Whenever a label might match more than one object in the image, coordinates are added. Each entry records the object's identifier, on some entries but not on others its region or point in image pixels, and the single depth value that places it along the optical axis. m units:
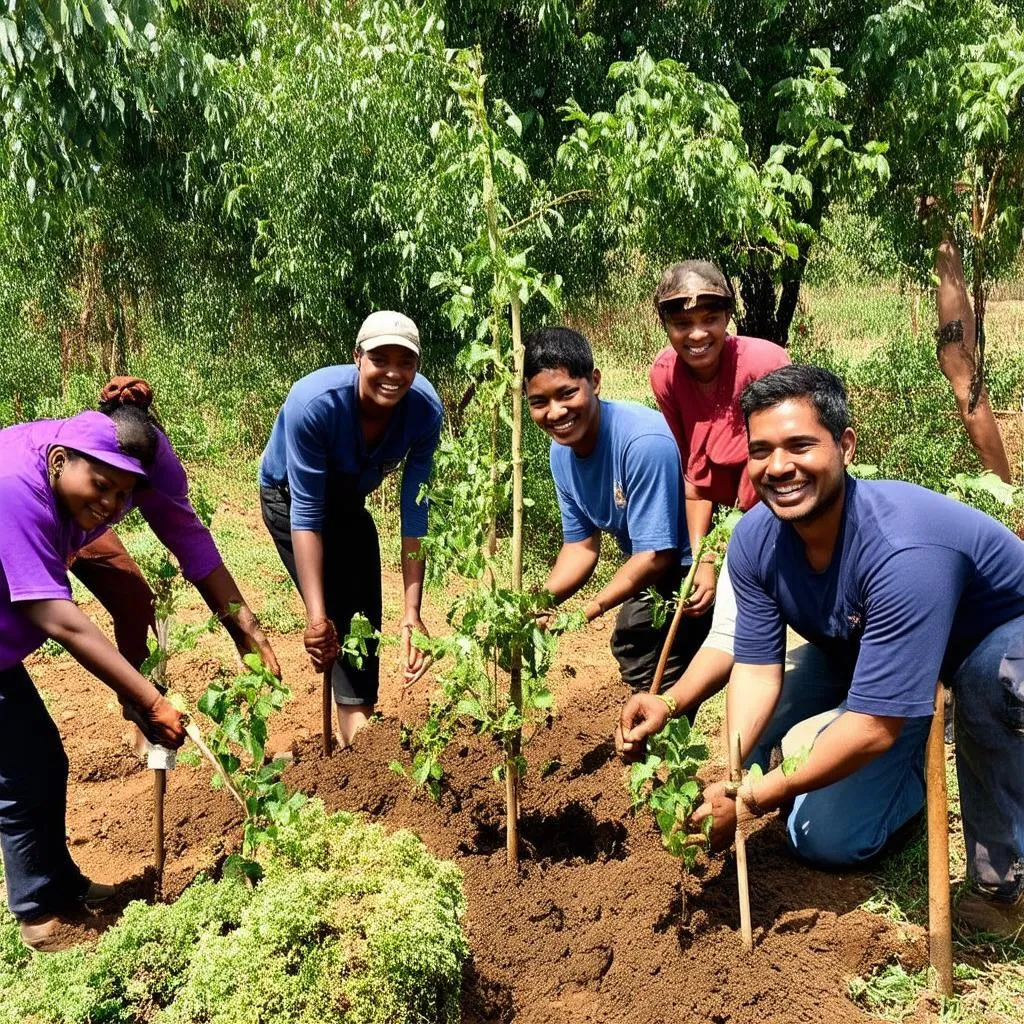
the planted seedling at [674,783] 2.26
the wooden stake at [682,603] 2.83
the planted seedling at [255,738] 2.36
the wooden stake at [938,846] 2.16
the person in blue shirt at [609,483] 3.04
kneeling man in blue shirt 2.26
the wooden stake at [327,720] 3.62
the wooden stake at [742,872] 2.33
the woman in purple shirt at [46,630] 2.58
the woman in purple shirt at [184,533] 3.27
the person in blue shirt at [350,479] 3.37
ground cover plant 2.03
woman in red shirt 3.24
